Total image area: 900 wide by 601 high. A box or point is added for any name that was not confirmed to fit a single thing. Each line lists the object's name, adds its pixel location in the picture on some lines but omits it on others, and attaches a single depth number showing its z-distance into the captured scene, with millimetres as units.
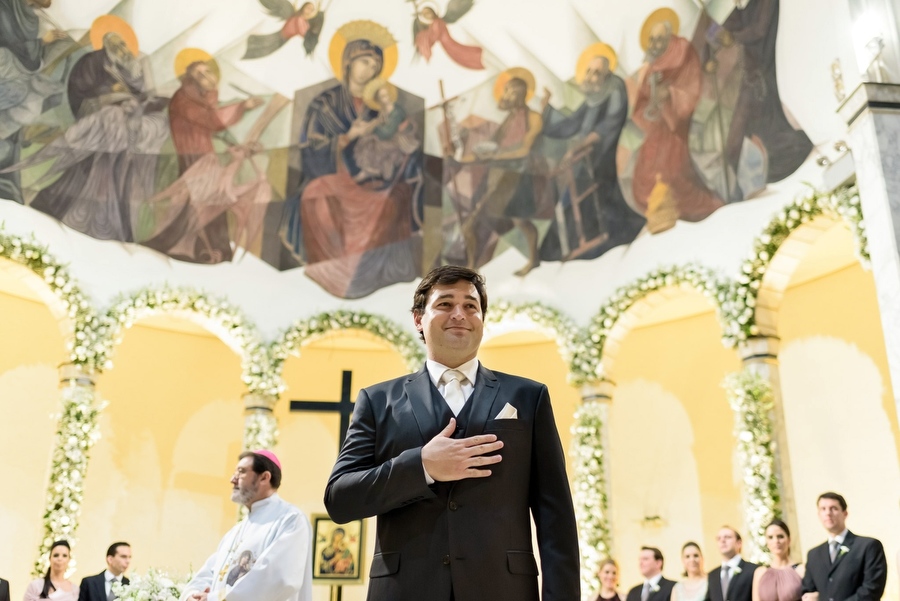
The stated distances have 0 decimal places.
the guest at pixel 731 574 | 8742
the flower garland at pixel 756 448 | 10500
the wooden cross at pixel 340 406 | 14117
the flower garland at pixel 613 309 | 12797
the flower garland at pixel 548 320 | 13656
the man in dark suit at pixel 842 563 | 7055
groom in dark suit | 2373
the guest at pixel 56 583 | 9547
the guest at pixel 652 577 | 9750
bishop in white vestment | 4809
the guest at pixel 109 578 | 9625
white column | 7355
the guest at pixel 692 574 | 9398
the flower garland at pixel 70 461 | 11555
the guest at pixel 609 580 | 11117
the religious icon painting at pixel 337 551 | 13953
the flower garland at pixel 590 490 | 12156
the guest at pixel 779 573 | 8102
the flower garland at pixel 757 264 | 10891
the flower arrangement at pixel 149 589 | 5715
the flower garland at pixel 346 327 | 14078
